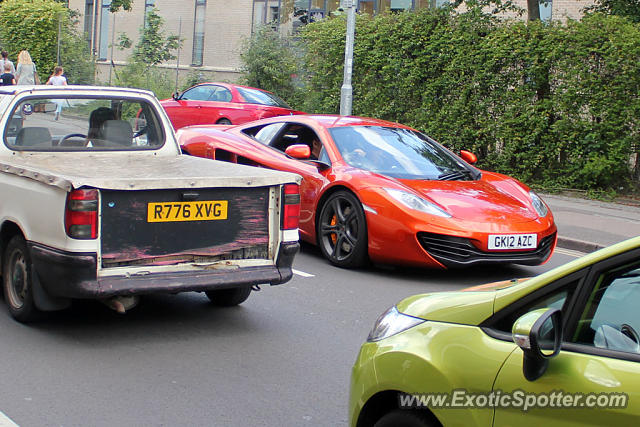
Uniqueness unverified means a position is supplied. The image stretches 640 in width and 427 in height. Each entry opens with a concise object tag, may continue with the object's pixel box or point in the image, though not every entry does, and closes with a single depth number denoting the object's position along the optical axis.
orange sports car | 7.71
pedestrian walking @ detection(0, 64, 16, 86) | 23.83
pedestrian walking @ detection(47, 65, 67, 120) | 22.96
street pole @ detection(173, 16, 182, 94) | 29.89
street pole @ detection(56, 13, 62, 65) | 31.70
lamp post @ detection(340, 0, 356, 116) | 16.53
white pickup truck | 5.33
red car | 18.06
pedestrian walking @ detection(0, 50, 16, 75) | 24.61
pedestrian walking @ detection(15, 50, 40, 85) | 25.77
